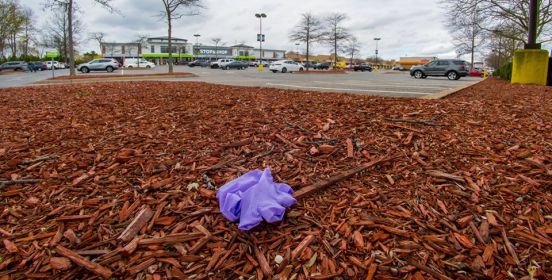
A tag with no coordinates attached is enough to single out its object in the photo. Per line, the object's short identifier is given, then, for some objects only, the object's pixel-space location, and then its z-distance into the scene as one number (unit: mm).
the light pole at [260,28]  50125
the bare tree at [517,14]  21094
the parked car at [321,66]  54650
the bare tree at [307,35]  41219
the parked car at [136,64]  54769
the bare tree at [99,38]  66188
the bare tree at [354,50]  69688
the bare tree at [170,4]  24531
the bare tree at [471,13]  17812
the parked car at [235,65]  48844
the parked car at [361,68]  59634
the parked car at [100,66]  33625
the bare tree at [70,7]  18950
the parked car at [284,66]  36500
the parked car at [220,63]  48600
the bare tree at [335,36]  44688
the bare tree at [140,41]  71331
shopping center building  82369
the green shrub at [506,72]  17988
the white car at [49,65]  52188
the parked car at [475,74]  44184
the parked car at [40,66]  45225
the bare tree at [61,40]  37731
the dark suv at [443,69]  23609
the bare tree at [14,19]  41119
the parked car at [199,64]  60859
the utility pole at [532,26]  11094
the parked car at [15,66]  42988
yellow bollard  11703
